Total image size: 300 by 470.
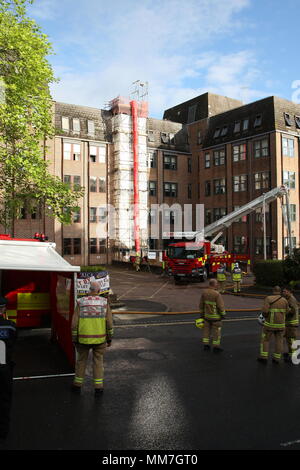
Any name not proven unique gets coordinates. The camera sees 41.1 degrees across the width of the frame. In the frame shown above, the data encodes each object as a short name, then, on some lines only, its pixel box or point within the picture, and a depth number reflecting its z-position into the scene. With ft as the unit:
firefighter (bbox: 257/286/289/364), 28.58
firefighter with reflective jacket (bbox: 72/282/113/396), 22.58
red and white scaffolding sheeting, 132.67
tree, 56.70
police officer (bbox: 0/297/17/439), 16.74
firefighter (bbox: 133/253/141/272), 108.06
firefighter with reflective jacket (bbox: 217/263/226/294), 65.00
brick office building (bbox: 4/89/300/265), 122.42
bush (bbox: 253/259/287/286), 68.95
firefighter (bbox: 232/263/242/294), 65.72
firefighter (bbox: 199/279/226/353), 31.86
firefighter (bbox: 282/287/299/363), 29.99
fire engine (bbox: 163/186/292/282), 82.94
